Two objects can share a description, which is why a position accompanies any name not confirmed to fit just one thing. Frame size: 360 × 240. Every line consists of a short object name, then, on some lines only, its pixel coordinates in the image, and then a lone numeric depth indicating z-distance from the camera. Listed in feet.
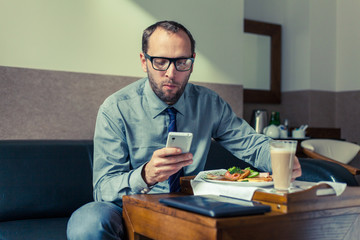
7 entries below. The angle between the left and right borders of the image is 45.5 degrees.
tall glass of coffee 4.15
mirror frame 13.03
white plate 4.27
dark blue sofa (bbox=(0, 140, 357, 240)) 6.54
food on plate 4.54
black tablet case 3.44
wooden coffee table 3.44
